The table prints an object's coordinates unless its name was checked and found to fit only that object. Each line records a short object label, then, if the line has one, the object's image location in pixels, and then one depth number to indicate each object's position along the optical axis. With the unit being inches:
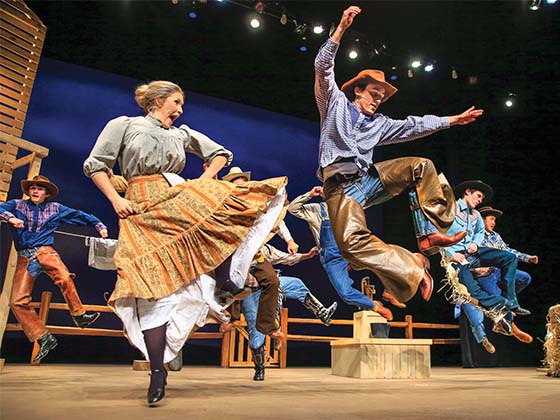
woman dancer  90.0
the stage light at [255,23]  244.1
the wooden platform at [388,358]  165.8
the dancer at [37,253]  185.2
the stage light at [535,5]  216.6
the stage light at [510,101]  286.1
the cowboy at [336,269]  175.8
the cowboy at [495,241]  225.3
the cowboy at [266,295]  112.0
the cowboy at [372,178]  113.7
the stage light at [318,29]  253.7
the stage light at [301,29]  252.7
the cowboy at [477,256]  198.5
